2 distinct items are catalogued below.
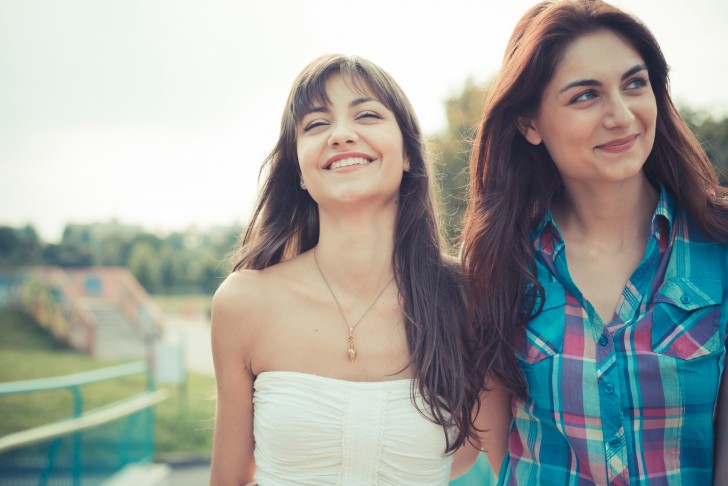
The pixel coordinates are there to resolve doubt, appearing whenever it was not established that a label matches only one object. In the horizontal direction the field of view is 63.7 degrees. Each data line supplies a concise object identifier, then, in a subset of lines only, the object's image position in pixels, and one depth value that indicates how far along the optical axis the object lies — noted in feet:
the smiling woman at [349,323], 7.32
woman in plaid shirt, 6.59
